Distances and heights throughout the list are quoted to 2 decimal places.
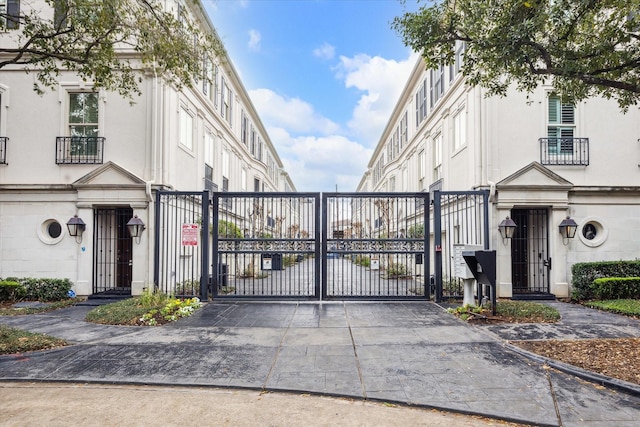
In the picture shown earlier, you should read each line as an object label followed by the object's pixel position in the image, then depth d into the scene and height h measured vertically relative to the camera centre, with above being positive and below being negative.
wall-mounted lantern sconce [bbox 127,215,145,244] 9.48 -0.02
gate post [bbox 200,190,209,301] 9.35 -0.67
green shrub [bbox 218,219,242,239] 11.30 -0.15
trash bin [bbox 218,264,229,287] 9.74 -1.43
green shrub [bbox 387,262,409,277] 13.58 -1.80
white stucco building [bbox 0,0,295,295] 9.84 +1.53
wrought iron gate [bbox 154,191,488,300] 9.32 -0.44
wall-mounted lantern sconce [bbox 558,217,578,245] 9.59 -0.06
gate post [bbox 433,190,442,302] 9.23 -0.47
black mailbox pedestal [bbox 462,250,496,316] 7.29 -0.83
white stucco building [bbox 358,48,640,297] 9.73 +1.40
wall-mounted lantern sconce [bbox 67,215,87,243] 9.66 -0.03
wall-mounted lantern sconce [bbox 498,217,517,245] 9.32 -0.03
